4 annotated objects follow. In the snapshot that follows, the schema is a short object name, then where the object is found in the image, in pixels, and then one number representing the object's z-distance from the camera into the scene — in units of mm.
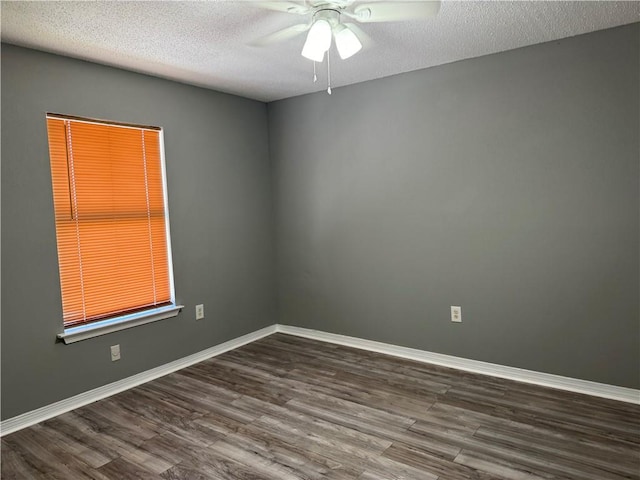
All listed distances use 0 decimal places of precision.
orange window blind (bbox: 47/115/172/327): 2920
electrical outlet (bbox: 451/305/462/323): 3381
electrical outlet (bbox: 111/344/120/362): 3156
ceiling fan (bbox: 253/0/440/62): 1975
